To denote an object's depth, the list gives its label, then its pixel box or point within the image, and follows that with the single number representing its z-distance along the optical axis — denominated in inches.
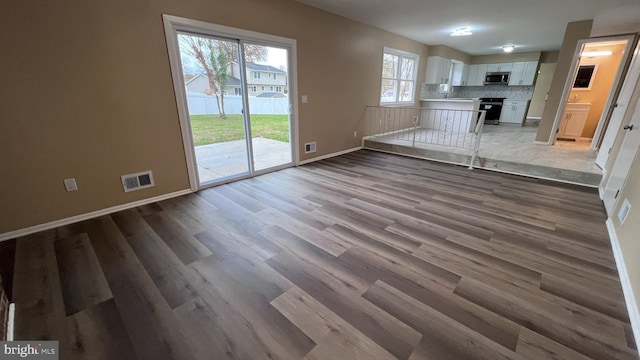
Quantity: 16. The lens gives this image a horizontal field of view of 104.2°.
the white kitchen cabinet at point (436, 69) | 286.8
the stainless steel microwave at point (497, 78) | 339.9
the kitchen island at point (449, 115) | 262.2
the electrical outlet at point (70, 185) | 97.7
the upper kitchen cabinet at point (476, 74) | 360.5
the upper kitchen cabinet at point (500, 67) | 338.3
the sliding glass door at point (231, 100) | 123.7
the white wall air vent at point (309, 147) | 185.6
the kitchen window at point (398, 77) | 246.2
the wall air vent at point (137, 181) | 111.1
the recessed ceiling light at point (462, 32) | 211.2
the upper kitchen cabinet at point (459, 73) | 335.2
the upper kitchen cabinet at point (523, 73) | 323.4
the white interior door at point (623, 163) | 100.9
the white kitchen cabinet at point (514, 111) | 339.0
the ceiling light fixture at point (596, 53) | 233.5
